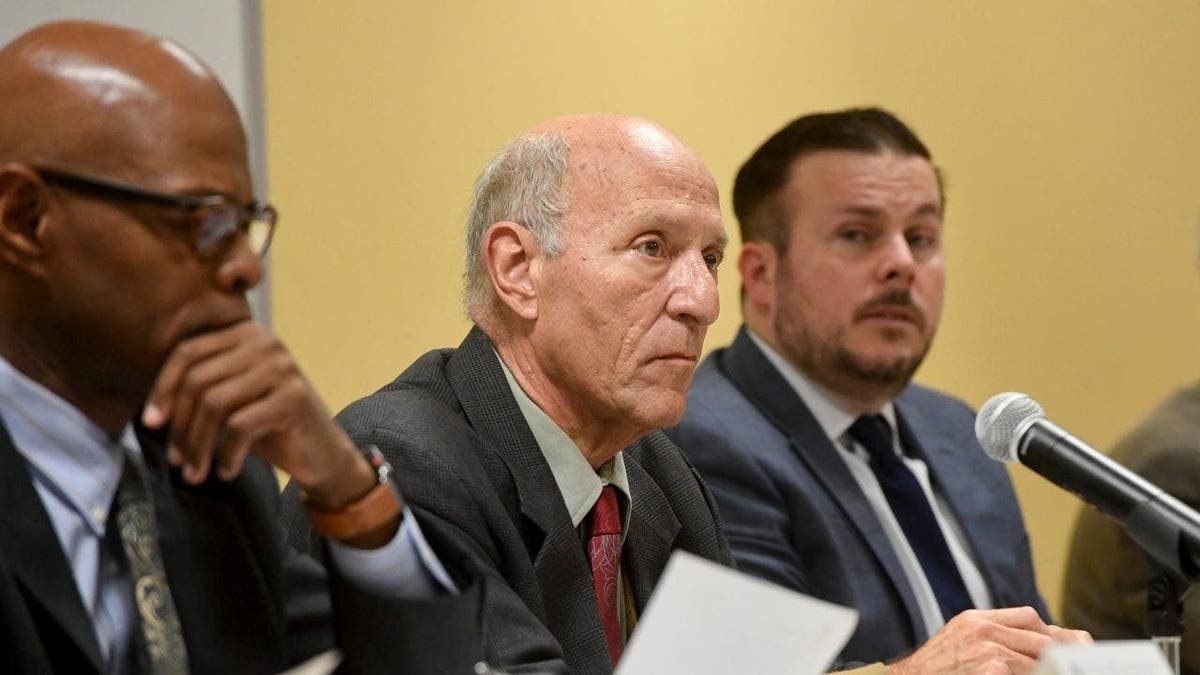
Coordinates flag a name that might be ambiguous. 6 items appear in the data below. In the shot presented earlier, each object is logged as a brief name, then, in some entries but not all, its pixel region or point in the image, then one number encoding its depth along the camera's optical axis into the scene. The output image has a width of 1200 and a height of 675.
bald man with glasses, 3.41
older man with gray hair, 3.76
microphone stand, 3.65
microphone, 3.61
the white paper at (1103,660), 3.32
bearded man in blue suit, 4.20
